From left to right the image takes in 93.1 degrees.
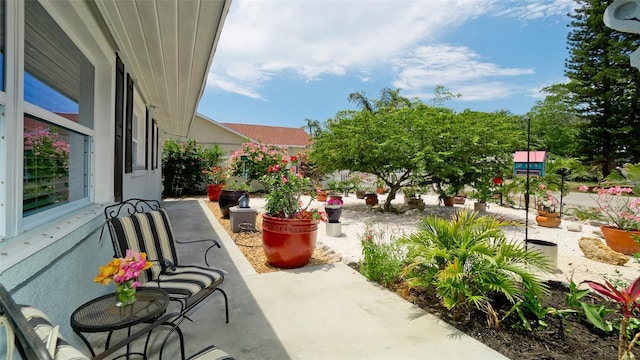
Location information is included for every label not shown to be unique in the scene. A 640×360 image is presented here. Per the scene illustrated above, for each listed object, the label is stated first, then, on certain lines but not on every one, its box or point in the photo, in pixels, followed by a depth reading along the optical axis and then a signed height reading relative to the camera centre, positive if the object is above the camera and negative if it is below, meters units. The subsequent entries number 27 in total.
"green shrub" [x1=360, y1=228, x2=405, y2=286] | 3.70 -1.05
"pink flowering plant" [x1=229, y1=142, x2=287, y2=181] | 10.23 +0.59
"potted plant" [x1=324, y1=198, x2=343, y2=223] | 7.10 -0.82
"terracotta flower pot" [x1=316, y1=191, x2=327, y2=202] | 13.36 -0.89
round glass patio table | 1.73 -0.87
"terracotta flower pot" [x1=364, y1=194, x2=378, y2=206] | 11.47 -0.85
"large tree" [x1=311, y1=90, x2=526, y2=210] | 8.49 +1.00
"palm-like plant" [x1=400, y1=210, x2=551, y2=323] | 2.72 -0.81
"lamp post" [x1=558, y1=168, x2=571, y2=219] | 9.18 +0.13
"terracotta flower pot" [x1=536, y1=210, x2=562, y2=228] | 8.02 -1.05
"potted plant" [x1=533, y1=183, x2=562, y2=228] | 8.04 -0.77
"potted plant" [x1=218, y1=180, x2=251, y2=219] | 7.95 -0.59
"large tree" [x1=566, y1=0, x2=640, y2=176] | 20.62 +6.75
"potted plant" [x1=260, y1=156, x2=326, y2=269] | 4.12 -0.63
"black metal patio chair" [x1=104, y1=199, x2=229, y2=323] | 2.56 -0.82
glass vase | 1.99 -0.79
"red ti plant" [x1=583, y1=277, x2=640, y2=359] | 2.00 -0.89
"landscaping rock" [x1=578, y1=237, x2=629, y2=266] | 5.04 -1.24
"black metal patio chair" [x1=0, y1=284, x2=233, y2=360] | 0.89 -0.53
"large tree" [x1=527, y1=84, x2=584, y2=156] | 27.21 +6.06
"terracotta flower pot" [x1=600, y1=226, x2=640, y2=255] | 5.48 -1.10
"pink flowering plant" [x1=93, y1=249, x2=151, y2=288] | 1.92 -0.62
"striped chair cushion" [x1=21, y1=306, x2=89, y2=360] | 1.02 -0.56
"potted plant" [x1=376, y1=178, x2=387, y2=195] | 14.79 -0.61
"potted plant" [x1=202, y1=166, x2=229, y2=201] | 11.65 -0.14
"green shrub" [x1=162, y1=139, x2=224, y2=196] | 13.80 +0.45
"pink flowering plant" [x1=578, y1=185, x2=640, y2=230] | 5.66 -0.50
